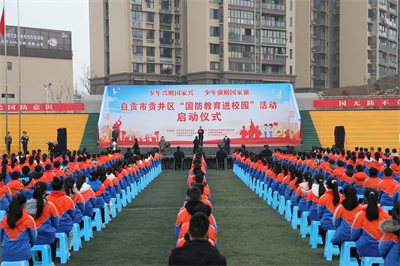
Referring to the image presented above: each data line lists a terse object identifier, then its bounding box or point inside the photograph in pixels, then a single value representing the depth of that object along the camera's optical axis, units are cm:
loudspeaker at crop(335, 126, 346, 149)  2647
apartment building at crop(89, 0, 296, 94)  5578
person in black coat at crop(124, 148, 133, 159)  2243
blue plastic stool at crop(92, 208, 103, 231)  1064
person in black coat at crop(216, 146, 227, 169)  2644
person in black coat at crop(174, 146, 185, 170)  2627
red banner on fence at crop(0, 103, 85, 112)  3422
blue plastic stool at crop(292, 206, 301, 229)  1076
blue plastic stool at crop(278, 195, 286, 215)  1252
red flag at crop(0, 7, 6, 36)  2795
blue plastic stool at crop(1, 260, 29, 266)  647
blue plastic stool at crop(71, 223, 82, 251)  883
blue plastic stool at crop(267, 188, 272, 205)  1411
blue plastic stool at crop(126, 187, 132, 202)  1484
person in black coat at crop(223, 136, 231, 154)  2842
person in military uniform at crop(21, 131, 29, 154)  2820
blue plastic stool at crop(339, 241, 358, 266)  715
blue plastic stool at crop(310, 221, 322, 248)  892
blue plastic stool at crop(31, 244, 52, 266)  734
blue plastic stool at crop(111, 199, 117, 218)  1237
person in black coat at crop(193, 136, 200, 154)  2845
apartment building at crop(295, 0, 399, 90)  6556
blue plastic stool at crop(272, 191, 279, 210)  1337
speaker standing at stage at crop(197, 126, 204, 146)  3000
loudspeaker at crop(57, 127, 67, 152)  2503
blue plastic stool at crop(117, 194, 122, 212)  1311
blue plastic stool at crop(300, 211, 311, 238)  979
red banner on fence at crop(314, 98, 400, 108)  3453
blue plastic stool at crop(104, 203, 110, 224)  1126
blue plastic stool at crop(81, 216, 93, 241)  966
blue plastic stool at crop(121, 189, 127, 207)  1409
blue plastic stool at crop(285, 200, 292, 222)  1164
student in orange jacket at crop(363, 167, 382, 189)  1054
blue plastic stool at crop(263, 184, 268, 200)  1497
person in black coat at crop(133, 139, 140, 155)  2780
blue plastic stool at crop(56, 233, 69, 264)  808
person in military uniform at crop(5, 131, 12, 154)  2668
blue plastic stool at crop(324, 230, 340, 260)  813
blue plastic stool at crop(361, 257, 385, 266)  627
